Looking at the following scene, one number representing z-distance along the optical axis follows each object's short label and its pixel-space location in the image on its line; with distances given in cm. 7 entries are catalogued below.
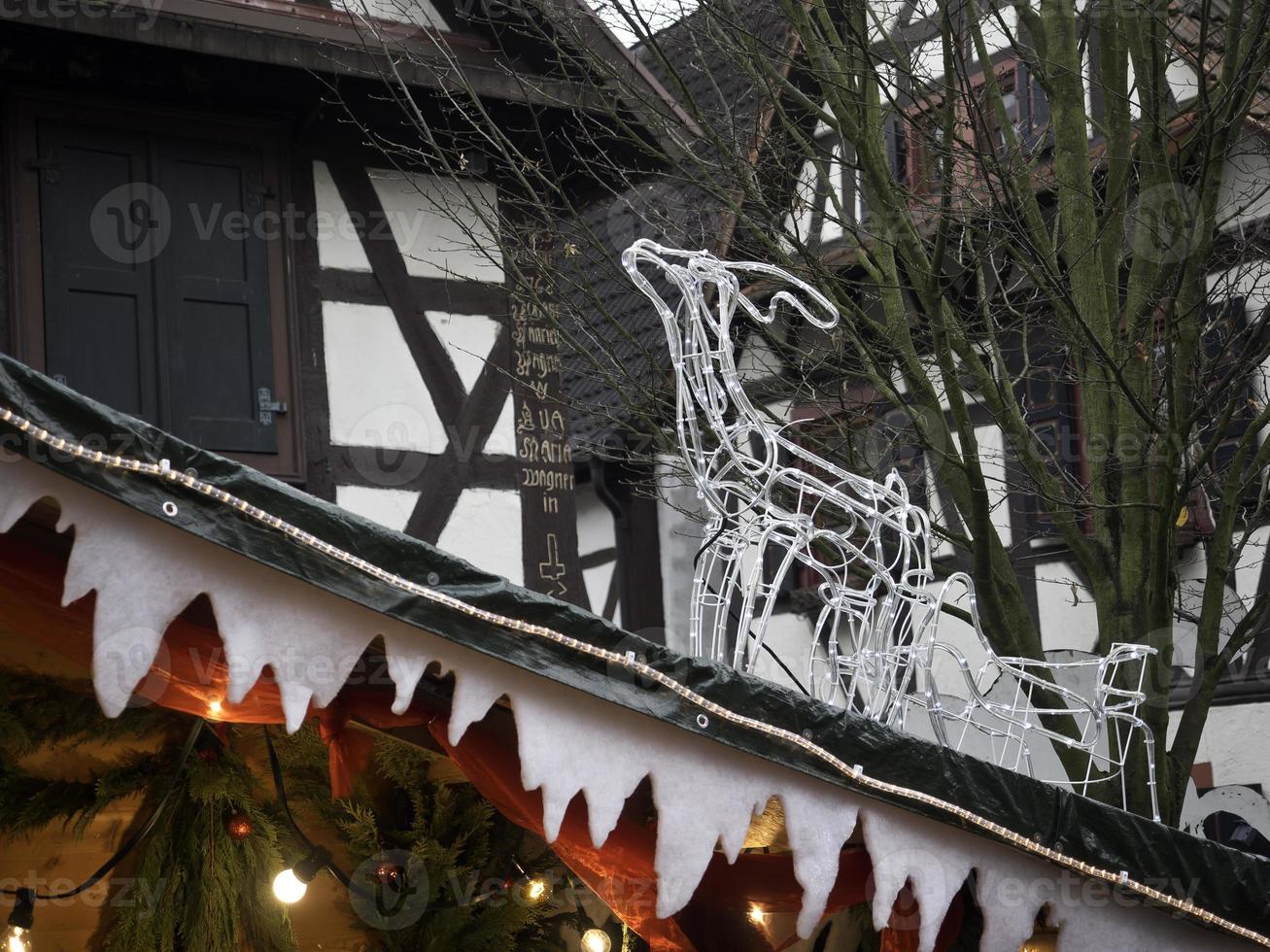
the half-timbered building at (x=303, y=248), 761
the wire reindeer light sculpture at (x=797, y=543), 451
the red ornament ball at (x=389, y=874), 523
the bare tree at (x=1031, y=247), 643
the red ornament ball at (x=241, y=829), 496
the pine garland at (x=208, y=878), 484
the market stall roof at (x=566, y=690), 318
